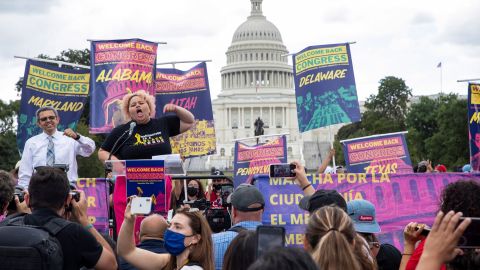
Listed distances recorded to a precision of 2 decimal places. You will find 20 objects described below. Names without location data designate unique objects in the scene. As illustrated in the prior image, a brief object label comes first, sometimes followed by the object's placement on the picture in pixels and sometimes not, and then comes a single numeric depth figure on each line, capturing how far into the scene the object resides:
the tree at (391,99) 93.44
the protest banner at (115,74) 13.35
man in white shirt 8.64
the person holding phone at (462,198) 4.25
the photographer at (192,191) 9.43
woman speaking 8.36
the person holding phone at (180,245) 5.30
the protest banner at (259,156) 17.39
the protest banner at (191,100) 17.86
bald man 6.02
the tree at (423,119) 73.81
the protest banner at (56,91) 14.48
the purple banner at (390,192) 8.67
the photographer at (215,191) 11.04
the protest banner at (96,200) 8.78
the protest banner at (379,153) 14.52
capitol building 135.25
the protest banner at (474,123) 14.79
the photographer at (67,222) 5.08
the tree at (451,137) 58.59
